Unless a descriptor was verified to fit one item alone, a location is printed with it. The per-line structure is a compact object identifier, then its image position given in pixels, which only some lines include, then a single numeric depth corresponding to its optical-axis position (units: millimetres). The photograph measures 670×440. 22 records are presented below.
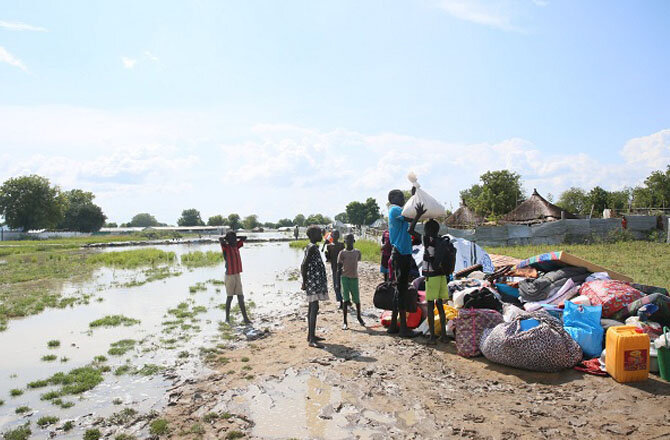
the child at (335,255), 9611
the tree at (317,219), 139750
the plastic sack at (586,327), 5375
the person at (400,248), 6625
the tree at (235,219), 136725
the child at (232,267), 8820
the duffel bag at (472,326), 5918
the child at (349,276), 8078
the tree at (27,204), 72188
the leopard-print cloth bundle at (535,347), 5090
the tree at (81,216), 94062
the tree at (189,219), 141750
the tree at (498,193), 49469
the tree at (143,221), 162250
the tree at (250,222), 154550
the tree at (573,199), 63906
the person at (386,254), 7505
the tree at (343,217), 130375
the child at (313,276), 6828
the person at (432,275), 6352
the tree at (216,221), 142625
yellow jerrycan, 4695
